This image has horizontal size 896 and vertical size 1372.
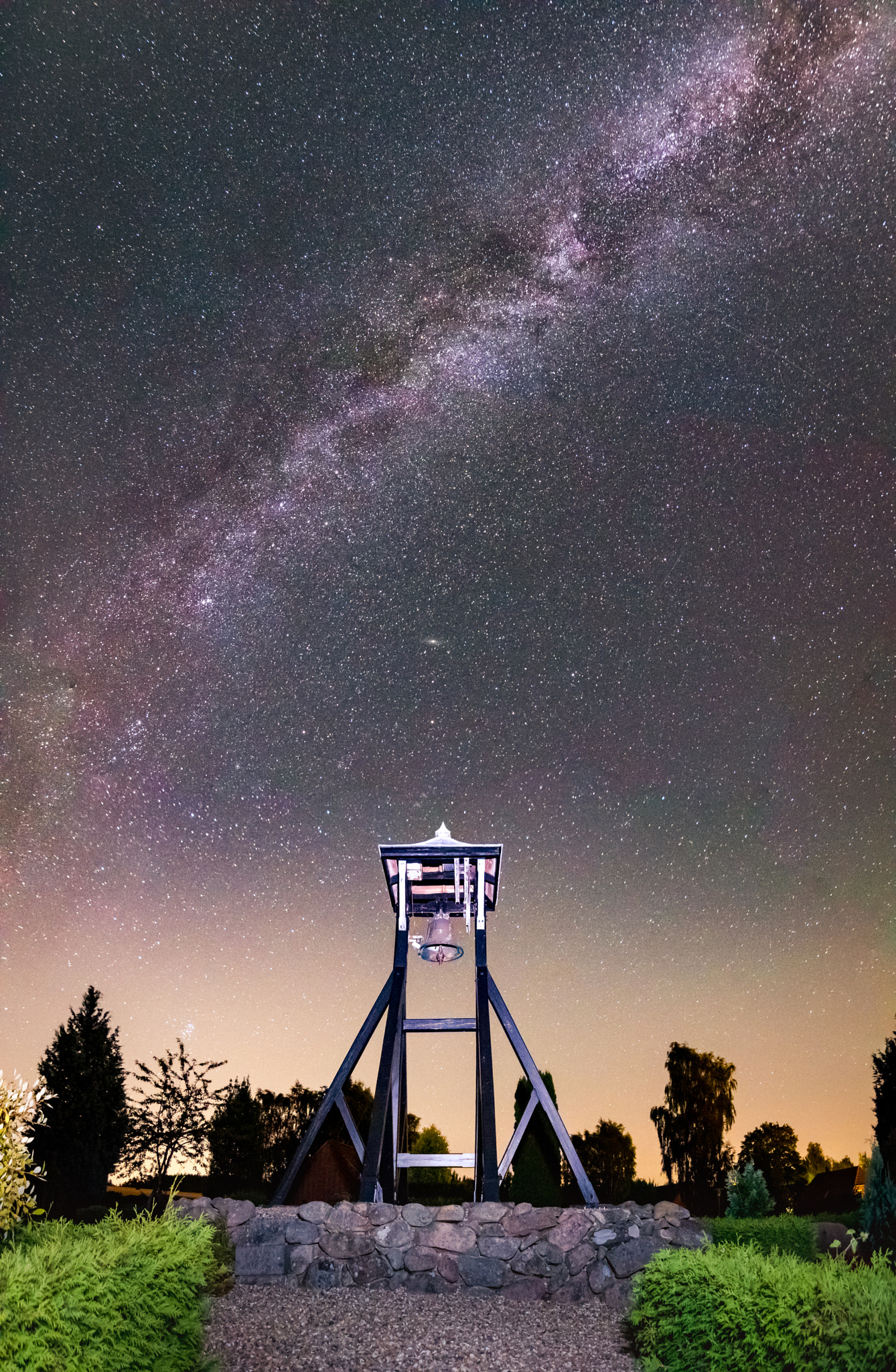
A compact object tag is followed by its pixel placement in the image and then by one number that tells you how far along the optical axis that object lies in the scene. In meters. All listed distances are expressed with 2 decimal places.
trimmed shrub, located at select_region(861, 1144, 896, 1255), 12.36
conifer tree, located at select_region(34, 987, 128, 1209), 28.00
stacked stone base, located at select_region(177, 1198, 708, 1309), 11.30
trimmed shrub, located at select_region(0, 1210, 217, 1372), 4.85
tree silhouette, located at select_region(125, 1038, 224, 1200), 33.03
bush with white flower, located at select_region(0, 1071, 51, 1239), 7.45
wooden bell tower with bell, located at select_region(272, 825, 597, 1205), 13.53
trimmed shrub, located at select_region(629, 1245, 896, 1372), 5.09
